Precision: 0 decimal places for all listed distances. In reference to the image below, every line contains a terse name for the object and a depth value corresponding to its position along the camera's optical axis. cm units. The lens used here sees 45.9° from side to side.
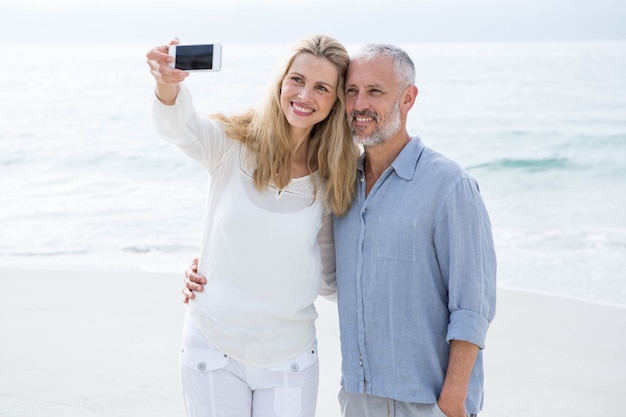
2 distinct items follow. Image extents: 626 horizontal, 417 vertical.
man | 250
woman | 267
